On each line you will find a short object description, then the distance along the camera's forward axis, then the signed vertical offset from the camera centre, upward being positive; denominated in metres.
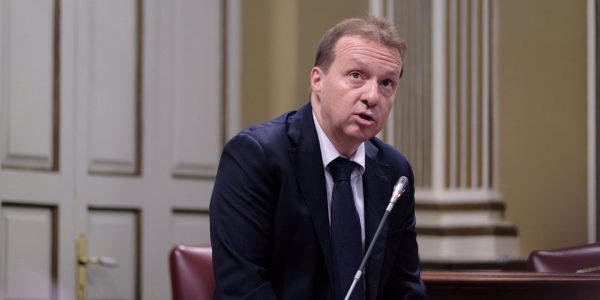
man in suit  4.45 -0.12
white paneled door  8.46 -0.02
